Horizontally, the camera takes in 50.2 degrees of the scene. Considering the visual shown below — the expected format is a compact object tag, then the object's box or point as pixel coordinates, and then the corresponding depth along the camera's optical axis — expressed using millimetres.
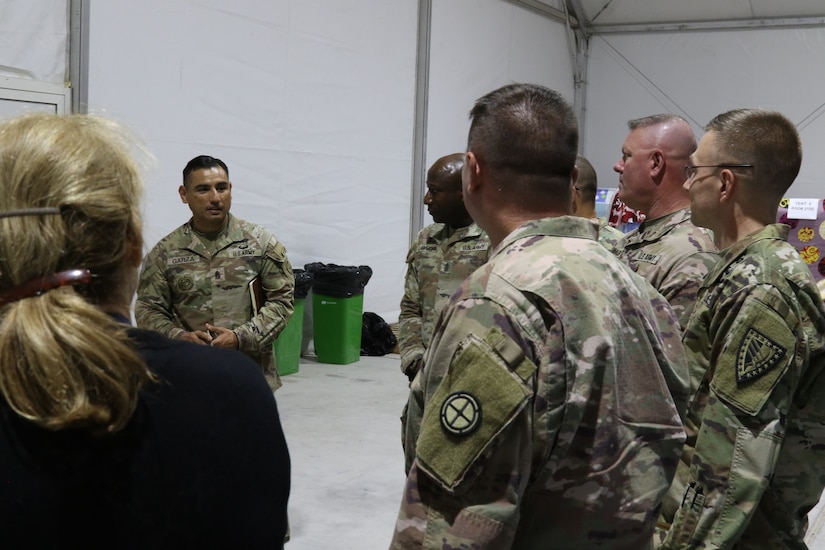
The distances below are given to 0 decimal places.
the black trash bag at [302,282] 7855
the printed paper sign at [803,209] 10258
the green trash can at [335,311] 8188
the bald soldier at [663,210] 2779
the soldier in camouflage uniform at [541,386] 1406
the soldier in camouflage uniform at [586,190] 4047
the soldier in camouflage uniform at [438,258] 3977
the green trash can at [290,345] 7547
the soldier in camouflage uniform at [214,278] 4059
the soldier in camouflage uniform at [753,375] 2115
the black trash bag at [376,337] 8828
